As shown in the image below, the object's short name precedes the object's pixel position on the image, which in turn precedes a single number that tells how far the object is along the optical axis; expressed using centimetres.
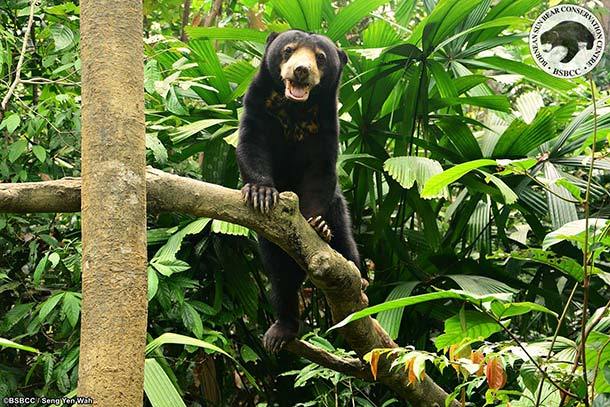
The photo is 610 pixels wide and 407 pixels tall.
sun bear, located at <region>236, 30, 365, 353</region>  388
